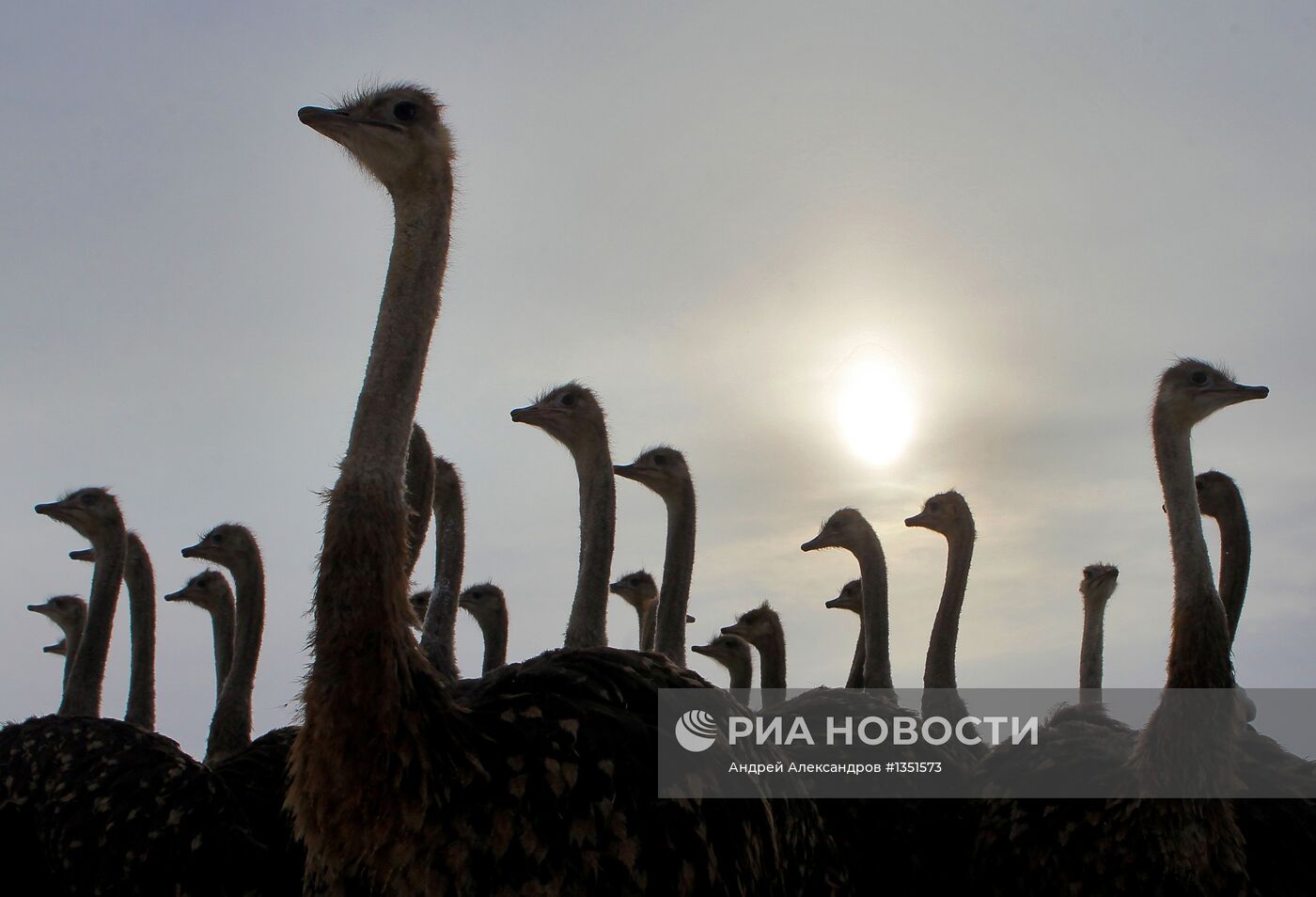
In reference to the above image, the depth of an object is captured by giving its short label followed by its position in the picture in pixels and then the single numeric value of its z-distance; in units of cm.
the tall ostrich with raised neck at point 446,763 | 353
